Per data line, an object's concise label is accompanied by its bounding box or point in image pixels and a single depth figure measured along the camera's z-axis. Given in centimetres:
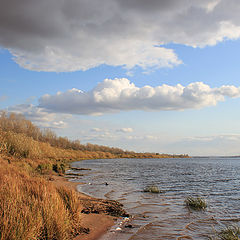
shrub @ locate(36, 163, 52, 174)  2575
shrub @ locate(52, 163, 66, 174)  3290
